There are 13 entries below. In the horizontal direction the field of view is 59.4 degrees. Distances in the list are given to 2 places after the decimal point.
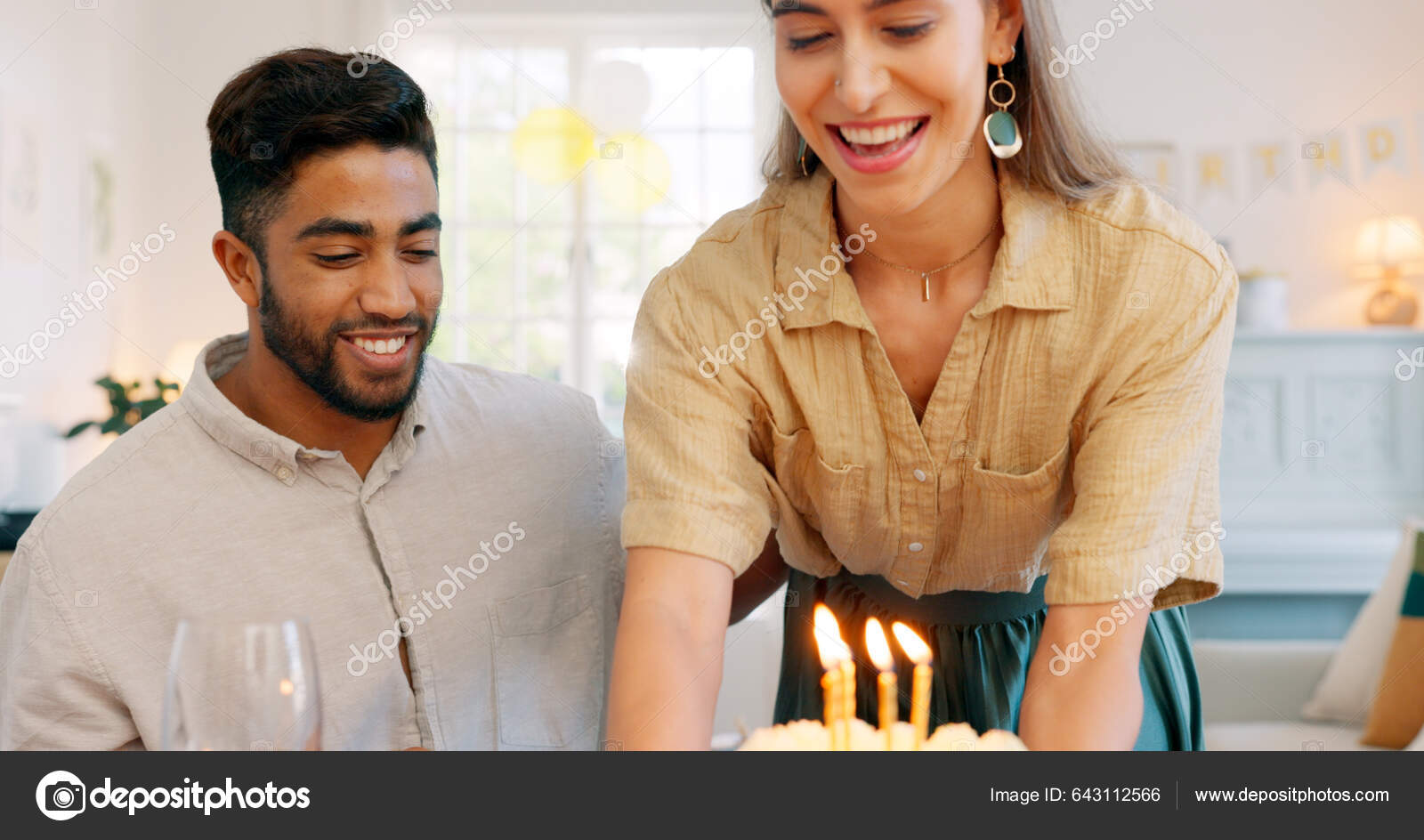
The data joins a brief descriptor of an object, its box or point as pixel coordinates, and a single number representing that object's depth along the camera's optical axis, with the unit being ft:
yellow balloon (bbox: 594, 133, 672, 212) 12.51
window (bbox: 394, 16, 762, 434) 16.25
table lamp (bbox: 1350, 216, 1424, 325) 15.19
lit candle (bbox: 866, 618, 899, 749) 2.20
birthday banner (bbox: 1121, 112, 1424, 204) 15.72
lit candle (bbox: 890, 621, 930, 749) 2.20
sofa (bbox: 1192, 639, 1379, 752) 9.58
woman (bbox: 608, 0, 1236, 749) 3.16
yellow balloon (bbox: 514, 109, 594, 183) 12.06
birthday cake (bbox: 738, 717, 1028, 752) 2.22
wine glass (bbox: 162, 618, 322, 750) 2.05
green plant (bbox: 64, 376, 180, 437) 12.01
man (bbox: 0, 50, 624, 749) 4.02
